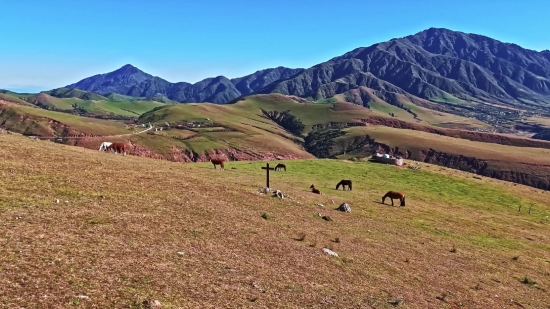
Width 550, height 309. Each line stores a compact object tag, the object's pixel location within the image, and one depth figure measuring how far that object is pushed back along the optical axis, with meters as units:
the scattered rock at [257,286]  18.94
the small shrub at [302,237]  28.91
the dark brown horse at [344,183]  60.89
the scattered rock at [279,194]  41.94
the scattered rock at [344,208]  42.91
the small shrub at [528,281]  30.73
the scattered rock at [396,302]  21.16
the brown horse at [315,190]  51.91
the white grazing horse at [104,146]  66.12
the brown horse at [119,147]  61.97
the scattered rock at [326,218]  37.31
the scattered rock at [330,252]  26.89
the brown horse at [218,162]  63.66
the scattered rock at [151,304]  14.96
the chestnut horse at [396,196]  52.69
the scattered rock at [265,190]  42.53
